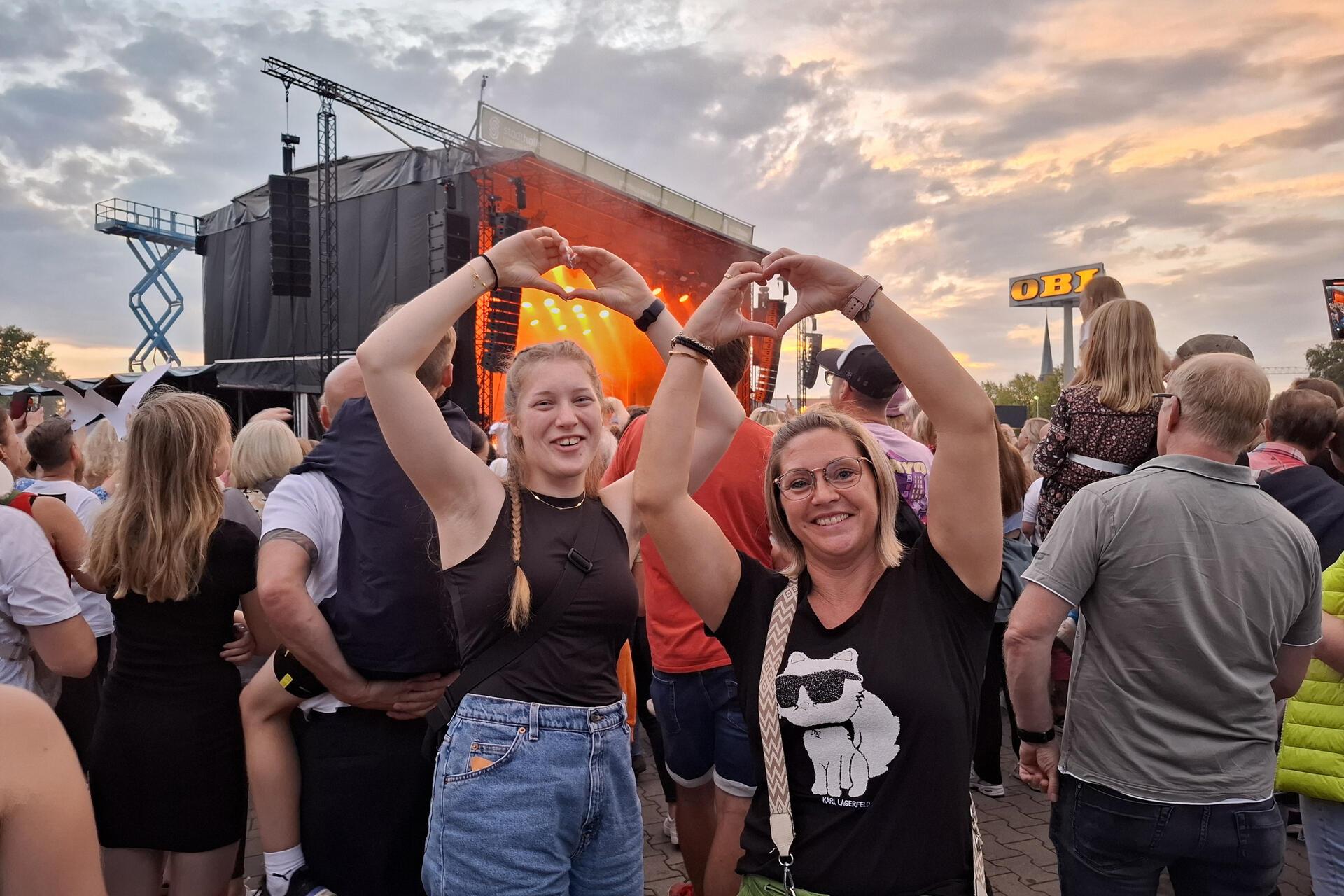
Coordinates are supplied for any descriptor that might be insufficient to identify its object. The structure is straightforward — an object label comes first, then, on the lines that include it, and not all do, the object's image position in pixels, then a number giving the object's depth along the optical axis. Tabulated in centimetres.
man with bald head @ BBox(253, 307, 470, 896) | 223
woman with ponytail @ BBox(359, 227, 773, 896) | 181
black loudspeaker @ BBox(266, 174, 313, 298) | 1431
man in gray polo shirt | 213
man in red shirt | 304
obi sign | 5194
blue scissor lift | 2581
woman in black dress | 243
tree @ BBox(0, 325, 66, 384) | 4869
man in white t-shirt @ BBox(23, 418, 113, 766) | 387
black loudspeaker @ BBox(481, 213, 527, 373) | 1444
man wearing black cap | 328
